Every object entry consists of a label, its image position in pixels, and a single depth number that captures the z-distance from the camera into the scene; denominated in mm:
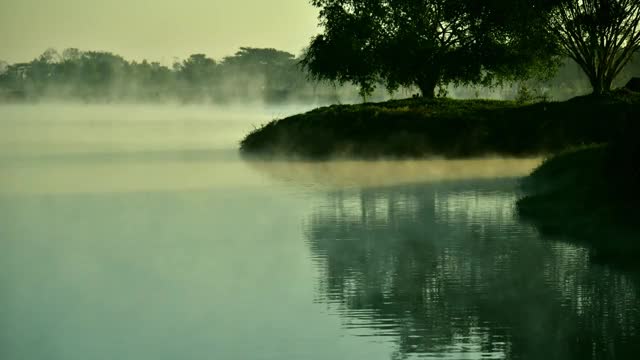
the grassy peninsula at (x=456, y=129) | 56219
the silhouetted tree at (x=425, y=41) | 67250
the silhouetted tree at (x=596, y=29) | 68438
